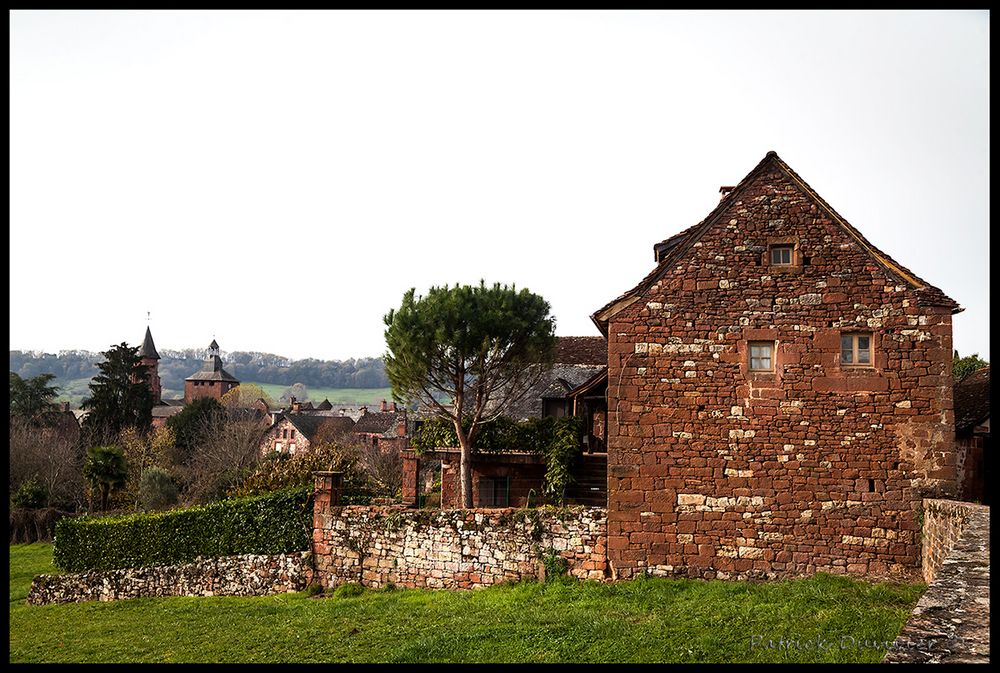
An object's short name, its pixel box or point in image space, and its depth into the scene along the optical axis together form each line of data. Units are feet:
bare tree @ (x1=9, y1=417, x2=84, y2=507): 144.87
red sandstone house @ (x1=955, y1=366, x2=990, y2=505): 59.93
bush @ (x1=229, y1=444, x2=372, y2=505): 100.99
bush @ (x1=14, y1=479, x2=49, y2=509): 131.85
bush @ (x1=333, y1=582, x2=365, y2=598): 61.31
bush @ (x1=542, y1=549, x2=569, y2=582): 56.24
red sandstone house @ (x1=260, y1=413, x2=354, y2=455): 277.44
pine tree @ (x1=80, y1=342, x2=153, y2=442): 187.11
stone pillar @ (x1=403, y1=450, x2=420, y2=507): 85.20
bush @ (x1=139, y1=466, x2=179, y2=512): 133.80
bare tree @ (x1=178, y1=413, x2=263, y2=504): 148.25
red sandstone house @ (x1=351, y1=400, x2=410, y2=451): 234.38
